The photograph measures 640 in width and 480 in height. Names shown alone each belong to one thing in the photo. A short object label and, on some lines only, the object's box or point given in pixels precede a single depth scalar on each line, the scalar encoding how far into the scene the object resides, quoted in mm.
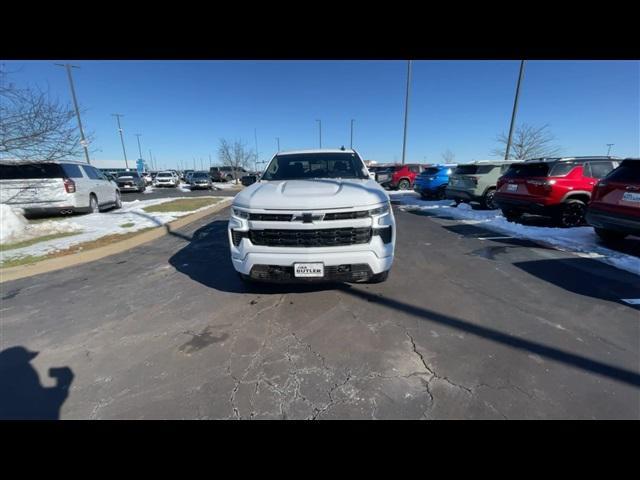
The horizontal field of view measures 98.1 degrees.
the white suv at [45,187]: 7754
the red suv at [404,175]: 20078
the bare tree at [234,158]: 43469
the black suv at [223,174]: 37688
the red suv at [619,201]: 4645
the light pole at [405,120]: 22891
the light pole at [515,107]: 12773
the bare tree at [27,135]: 7055
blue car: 13992
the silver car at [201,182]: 24828
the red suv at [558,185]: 6711
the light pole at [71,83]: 21338
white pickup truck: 2826
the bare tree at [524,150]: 24641
